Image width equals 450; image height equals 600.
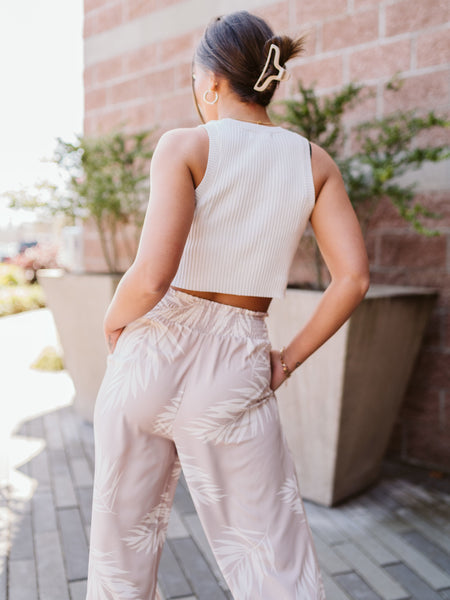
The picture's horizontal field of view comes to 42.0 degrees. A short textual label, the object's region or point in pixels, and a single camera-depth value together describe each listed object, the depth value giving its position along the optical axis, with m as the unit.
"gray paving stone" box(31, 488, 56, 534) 2.48
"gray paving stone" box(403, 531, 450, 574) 2.25
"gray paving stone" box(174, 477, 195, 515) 2.67
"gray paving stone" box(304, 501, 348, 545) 2.41
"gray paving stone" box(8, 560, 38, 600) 1.98
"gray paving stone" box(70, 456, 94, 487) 2.97
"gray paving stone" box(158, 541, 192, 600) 2.01
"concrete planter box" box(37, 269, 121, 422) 3.57
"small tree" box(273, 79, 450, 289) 2.67
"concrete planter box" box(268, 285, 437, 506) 2.46
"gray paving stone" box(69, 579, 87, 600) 1.98
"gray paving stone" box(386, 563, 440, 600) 2.02
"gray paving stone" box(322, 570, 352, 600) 2.01
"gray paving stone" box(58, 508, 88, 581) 2.14
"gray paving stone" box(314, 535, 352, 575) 2.18
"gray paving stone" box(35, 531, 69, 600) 2.00
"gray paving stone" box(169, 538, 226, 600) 2.01
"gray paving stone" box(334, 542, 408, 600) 2.04
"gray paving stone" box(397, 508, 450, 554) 2.41
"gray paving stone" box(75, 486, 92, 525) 2.59
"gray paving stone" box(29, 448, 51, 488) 2.97
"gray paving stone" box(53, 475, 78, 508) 2.72
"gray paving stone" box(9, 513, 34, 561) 2.24
